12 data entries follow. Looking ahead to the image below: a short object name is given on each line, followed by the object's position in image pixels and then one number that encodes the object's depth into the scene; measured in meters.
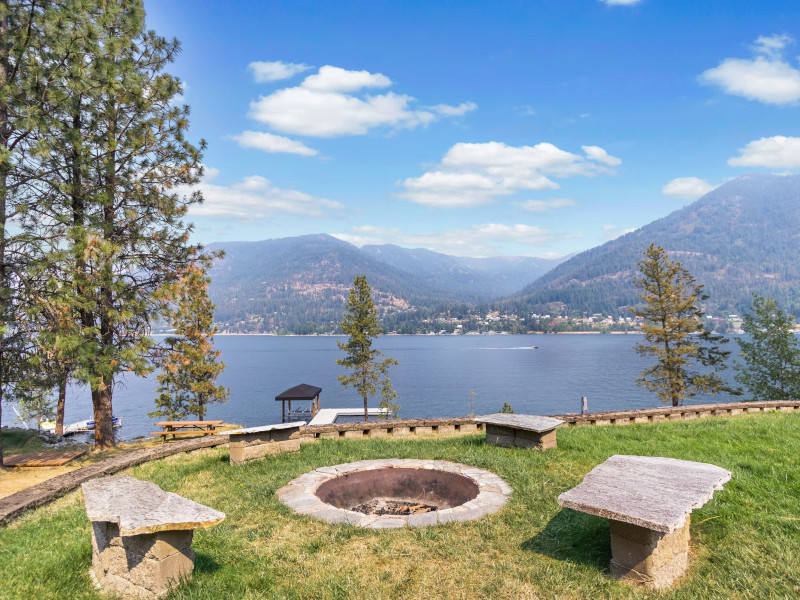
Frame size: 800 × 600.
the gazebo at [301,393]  37.53
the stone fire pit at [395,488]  7.02
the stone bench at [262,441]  9.19
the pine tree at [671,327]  30.56
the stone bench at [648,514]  4.12
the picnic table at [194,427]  19.88
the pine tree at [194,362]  27.19
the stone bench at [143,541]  3.96
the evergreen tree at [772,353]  37.22
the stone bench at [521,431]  9.19
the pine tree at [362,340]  35.34
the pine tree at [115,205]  12.08
